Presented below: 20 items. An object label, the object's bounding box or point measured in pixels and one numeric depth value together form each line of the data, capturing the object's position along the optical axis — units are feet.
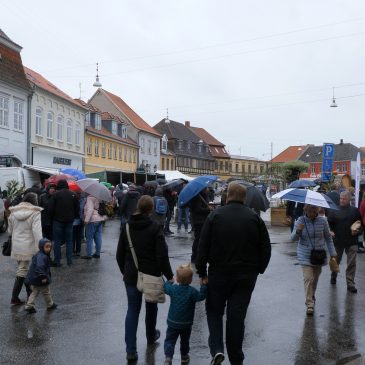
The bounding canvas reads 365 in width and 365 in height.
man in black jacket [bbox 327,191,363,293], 30.60
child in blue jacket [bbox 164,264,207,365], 17.20
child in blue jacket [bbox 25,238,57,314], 24.22
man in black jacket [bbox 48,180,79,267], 36.52
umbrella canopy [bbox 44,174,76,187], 48.26
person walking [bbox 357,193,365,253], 37.77
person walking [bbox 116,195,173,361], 18.16
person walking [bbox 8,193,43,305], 26.16
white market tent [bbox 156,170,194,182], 121.29
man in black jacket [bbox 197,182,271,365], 16.57
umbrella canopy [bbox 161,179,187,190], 62.18
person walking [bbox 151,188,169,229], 45.60
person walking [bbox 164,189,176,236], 58.80
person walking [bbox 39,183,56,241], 37.68
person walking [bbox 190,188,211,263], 33.99
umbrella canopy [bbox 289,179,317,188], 50.18
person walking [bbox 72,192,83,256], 42.42
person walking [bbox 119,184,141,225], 45.60
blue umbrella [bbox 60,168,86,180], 66.08
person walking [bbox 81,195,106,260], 39.42
